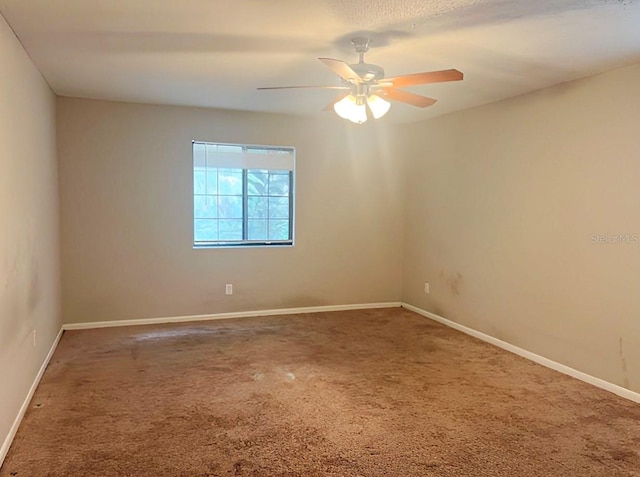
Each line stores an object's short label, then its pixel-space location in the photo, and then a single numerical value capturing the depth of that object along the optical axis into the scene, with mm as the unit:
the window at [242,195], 4750
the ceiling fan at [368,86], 2404
